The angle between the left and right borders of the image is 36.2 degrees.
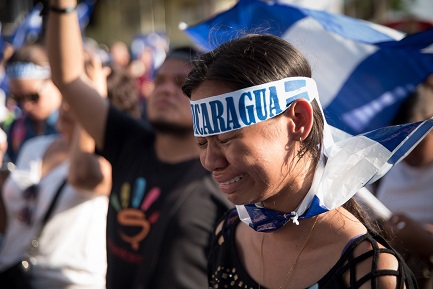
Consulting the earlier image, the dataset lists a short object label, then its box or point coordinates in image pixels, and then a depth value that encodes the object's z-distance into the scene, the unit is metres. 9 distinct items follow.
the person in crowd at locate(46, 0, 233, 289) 2.89
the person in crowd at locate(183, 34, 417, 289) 1.83
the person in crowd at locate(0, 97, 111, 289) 3.58
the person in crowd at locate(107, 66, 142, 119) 4.25
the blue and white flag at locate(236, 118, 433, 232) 1.88
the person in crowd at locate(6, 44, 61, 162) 5.05
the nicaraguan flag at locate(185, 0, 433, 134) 3.53
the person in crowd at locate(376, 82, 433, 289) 2.85
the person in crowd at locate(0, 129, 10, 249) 3.94
